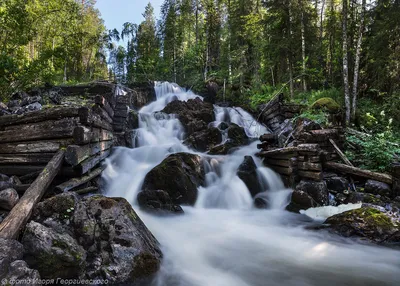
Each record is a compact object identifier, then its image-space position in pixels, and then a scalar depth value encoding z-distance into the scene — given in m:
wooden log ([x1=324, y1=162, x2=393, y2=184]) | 6.38
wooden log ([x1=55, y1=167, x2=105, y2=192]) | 4.58
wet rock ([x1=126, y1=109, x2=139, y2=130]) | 12.20
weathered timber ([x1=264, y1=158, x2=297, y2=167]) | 7.60
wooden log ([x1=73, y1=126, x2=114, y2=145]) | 5.01
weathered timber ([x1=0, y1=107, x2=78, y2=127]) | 5.21
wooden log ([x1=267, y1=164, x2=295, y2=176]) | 7.71
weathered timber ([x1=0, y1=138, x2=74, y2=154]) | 5.12
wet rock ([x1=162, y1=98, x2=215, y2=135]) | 12.88
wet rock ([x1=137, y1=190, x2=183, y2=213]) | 5.99
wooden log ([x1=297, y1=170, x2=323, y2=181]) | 6.85
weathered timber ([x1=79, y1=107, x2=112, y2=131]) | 5.36
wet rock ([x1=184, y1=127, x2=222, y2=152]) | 10.99
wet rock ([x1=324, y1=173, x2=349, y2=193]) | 6.79
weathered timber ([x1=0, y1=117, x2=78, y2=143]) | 5.14
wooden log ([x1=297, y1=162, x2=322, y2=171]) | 6.94
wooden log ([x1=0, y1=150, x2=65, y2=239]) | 2.99
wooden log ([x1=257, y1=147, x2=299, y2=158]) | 7.60
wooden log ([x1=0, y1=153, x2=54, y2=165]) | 5.12
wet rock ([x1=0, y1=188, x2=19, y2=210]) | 3.77
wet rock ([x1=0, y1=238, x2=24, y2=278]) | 2.41
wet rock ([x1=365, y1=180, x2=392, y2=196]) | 6.26
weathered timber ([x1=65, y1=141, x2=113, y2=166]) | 4.86
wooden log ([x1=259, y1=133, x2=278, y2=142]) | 9.76
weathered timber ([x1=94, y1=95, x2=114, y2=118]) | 7.31
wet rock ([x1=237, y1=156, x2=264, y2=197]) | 8.02
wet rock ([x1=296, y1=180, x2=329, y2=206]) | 6.46
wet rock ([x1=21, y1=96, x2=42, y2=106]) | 8.21
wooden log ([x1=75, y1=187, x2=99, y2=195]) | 5.37
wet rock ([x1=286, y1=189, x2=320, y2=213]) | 6.42
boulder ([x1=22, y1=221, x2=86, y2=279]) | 2.79
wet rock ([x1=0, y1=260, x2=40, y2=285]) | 2.38
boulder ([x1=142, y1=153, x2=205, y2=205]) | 6.89
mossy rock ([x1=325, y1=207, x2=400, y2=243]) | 4.64
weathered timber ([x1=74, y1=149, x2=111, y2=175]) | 5.32
